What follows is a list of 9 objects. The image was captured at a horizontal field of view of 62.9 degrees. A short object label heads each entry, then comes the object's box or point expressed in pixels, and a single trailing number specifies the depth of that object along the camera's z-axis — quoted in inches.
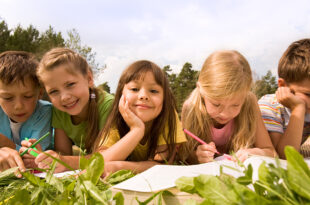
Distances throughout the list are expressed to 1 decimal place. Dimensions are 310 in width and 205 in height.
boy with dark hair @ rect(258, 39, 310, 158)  70.2
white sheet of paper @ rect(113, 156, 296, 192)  24.6
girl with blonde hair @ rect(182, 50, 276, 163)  61.2
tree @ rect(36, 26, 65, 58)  516.4
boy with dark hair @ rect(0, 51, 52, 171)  63.9
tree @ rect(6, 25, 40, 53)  493.6
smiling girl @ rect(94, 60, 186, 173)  57.2
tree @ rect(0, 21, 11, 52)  487.7
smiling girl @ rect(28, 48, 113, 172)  64.2
